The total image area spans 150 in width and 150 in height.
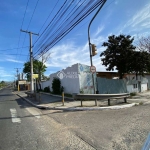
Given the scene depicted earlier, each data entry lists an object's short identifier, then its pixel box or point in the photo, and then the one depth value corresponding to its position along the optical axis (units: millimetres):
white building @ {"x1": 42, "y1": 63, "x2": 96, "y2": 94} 14625
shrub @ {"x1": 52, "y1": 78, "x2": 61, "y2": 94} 19188
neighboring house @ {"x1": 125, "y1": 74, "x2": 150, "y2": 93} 21359
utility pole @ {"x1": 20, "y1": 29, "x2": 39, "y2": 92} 19742
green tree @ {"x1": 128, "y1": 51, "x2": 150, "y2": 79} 17984
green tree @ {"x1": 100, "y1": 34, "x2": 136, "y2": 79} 18828
